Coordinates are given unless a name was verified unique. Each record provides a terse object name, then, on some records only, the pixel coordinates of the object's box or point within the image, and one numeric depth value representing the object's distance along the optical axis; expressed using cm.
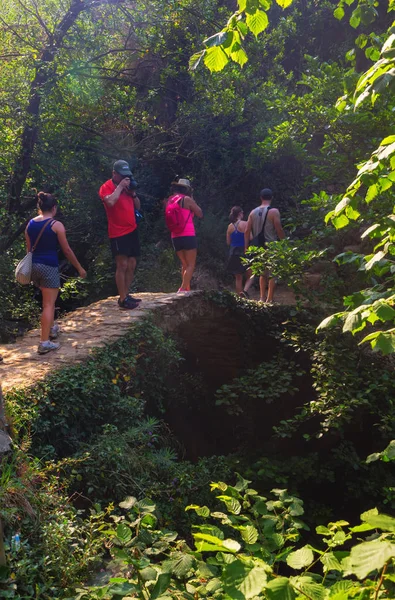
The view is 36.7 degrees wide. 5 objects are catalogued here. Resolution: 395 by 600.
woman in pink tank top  808
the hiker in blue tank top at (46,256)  623
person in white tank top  859
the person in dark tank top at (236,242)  1034
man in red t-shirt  701
